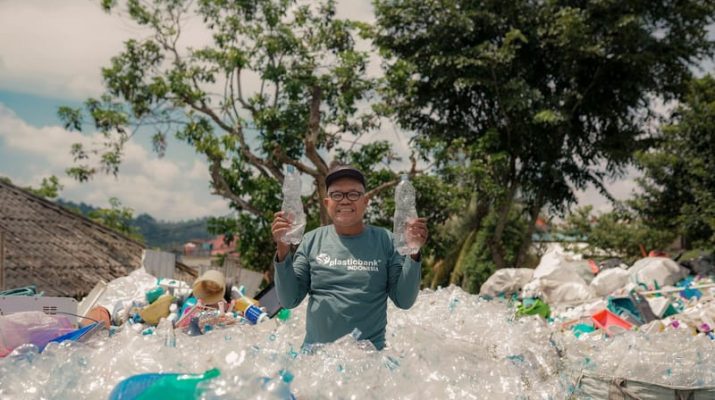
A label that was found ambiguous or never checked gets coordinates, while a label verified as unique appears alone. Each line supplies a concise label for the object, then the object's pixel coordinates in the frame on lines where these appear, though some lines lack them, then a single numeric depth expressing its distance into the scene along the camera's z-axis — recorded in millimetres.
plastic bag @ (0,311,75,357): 2736
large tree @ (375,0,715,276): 11508
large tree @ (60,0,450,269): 10062
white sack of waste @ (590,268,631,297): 7473
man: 2590
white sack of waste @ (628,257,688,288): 7676
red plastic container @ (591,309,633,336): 5008
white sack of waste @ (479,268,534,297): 7879
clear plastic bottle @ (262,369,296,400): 1693
